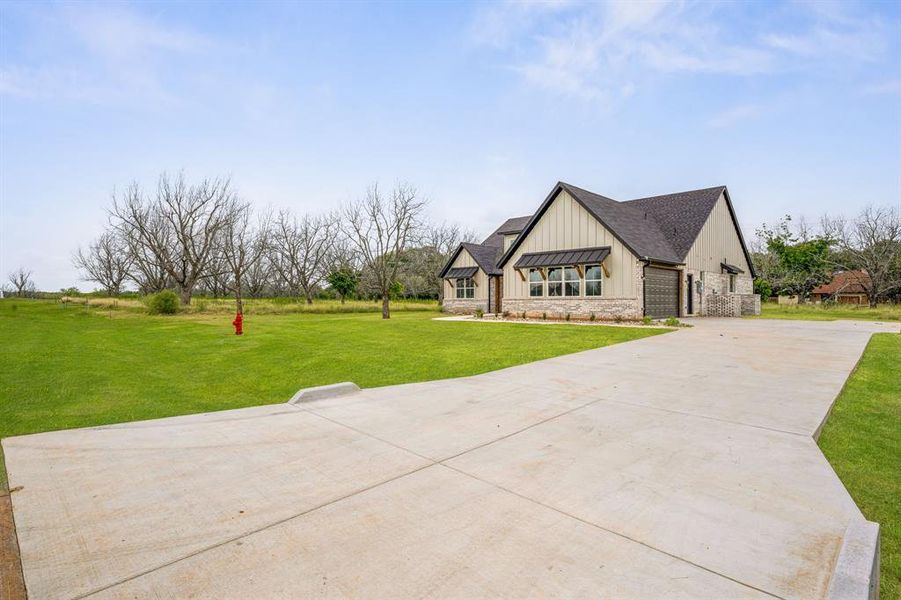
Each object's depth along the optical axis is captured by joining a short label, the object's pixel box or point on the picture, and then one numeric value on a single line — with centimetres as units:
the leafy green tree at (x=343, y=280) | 4369
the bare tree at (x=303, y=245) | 4569
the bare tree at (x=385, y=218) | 2909
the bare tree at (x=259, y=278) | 5001
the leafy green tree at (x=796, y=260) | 3844
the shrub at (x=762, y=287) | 3288
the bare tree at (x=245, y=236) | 3825
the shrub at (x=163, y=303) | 2647
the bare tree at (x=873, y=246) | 3316
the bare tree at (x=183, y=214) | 3638
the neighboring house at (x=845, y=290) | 4146
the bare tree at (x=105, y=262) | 5544
